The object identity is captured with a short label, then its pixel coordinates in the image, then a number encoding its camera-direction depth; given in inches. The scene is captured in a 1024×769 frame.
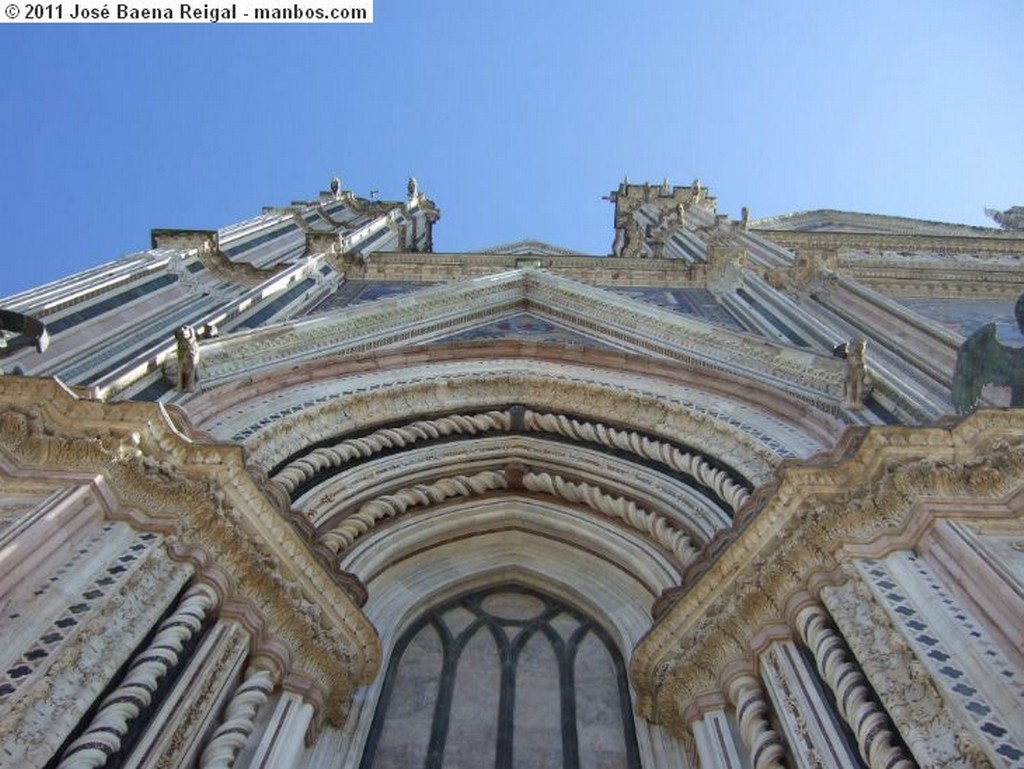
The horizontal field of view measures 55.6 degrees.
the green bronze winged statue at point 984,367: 242.8
